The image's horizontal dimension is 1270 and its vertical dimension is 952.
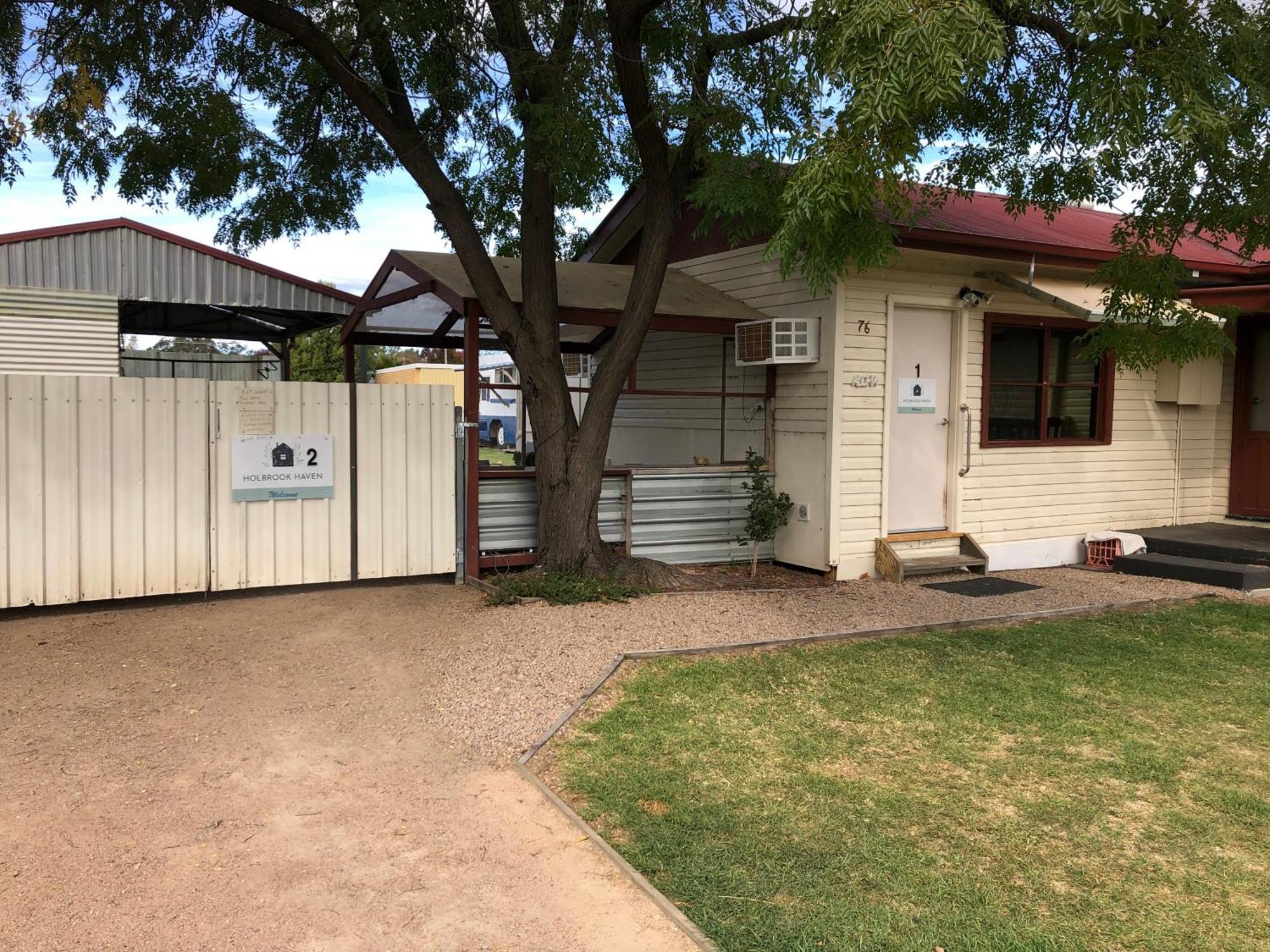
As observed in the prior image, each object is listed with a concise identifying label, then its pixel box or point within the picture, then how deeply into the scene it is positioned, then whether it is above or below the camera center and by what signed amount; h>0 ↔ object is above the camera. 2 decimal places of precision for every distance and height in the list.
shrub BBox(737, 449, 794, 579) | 9.62 -0.69
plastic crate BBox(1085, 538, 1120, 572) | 10.65 -1.19
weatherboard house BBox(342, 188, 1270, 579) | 9.43 +0.42
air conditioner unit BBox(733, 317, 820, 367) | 9.34 +0.88
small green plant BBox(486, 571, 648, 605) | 7.91 -1.24
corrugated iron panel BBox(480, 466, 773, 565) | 8.92 -0.75
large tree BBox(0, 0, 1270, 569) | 6.29 +2.49
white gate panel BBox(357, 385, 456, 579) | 8.38 -0.43
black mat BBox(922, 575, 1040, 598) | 9.11 -1.35
